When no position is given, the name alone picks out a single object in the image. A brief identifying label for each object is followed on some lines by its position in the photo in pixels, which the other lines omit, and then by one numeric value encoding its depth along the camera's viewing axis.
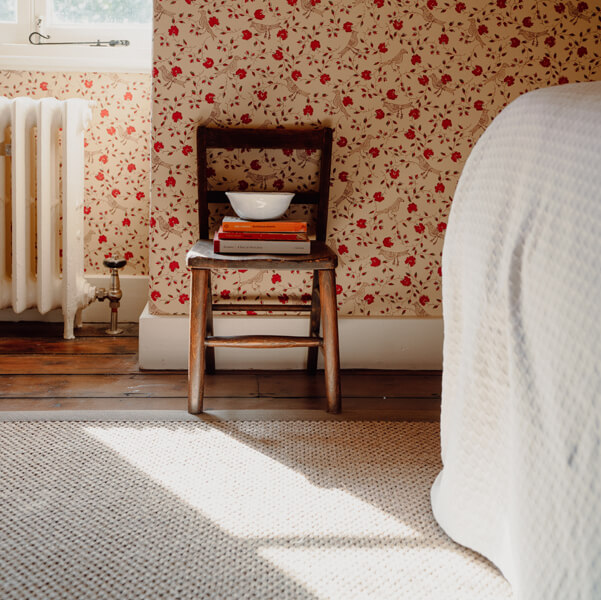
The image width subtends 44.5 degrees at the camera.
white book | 1.67
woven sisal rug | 1.08
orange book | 1.68
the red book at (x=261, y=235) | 1.68
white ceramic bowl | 1.78
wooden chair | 1.64
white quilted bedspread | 0.78
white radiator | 2.11
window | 2.28
